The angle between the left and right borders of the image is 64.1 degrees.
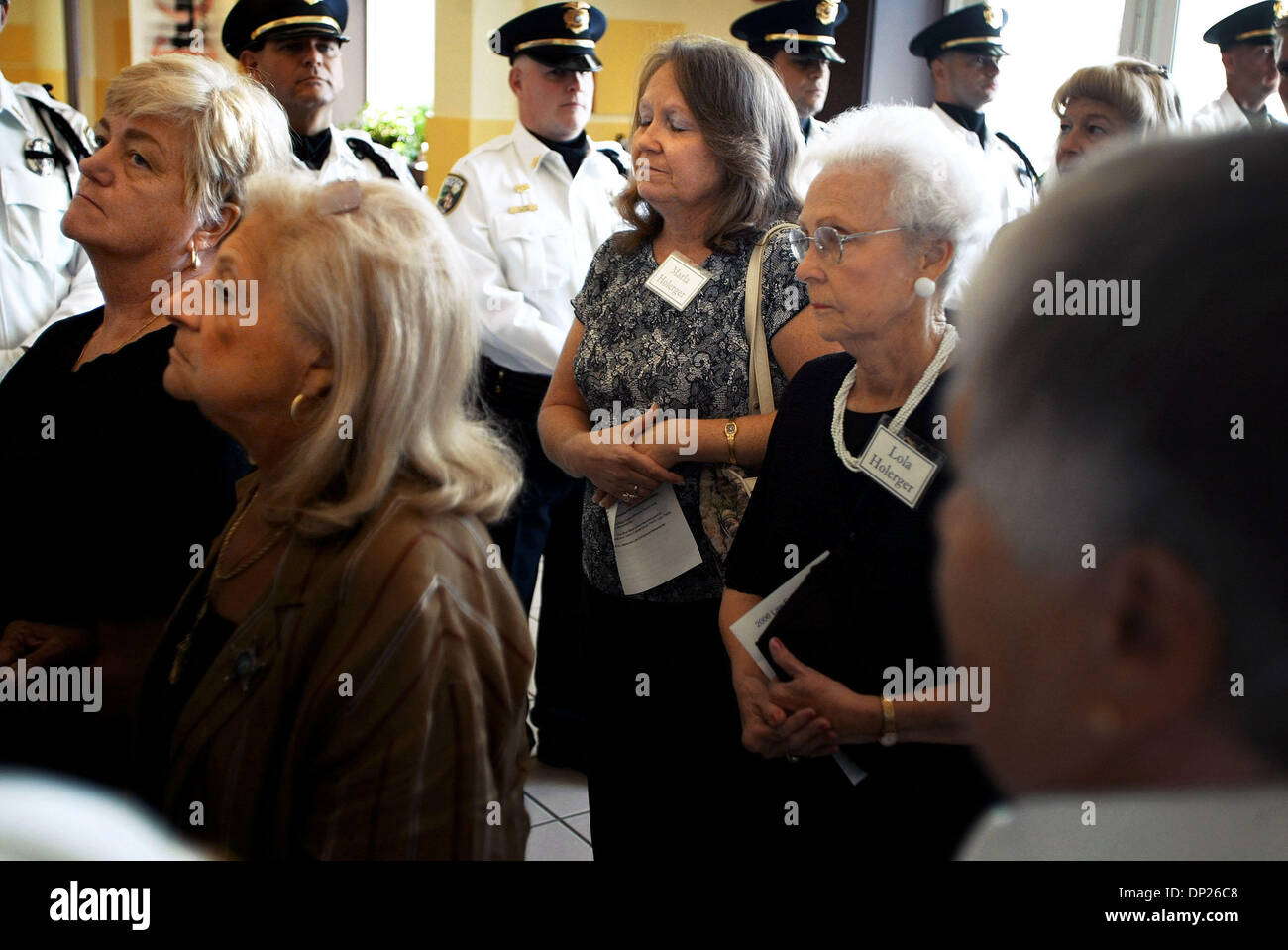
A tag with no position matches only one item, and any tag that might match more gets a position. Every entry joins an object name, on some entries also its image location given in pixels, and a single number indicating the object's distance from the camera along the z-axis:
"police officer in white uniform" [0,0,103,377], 2.34
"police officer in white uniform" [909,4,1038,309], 3.24
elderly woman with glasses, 1.34
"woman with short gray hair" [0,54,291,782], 1.37
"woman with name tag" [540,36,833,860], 1.74
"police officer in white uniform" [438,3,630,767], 2.73
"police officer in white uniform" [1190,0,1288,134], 2.62
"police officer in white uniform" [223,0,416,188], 2.76
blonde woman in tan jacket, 1.02
